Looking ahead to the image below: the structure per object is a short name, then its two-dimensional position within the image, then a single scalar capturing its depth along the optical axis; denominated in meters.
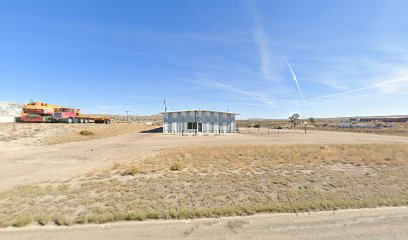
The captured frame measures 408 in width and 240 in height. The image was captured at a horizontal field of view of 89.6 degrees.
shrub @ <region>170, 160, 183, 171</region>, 11.73
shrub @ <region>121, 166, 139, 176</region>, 10.83
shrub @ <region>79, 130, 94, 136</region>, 30.26
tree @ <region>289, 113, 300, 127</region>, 88.44
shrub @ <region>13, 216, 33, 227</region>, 5.48
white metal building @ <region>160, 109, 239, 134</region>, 41.00
